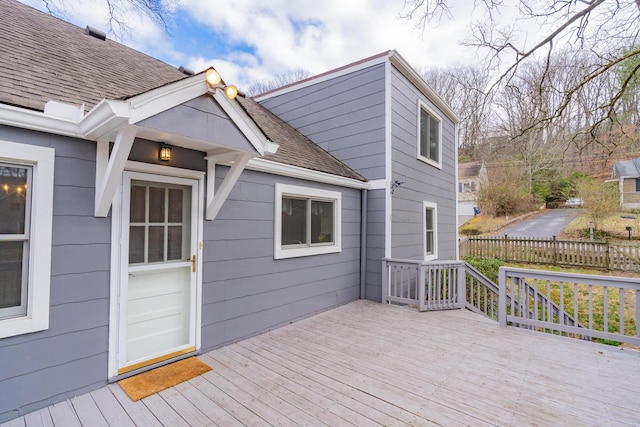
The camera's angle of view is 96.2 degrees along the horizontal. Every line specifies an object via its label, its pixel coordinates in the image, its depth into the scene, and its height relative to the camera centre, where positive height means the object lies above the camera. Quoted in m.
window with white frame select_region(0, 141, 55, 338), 2.06 -0.10
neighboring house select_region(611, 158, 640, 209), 20.12 +3.68
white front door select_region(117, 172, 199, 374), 2.60 -0.46
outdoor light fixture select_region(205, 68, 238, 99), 2.32 +1.16
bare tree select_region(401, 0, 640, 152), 4.60 +3.29
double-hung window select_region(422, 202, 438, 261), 6.95 -0.13
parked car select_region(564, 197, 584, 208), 13.65 +1.25
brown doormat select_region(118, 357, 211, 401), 2.39 -1.40
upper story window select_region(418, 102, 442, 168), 6.50 +2.17
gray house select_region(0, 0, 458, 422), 2.11 +0.06
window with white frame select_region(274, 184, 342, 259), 4.05 +0.04
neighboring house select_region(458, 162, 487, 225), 20.05 +2.90
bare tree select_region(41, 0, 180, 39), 3.36 +2.62
